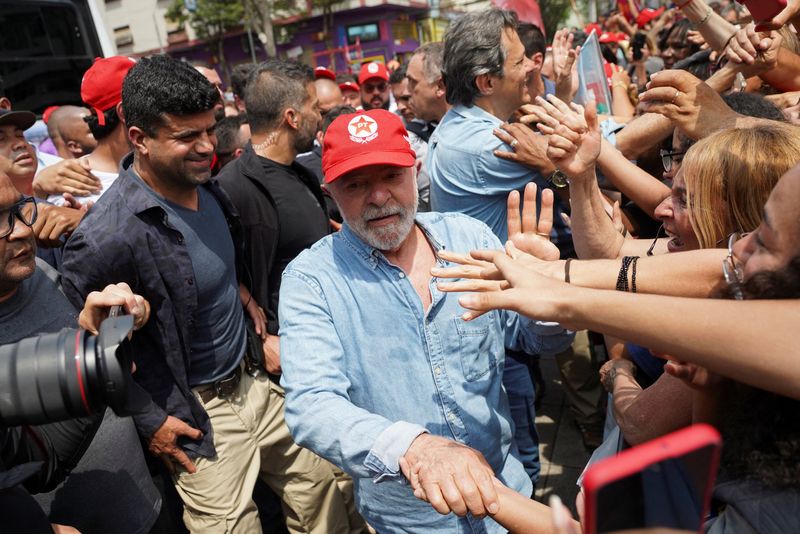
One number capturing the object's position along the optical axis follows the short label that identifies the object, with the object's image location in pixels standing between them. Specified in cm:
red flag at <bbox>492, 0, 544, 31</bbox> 561
